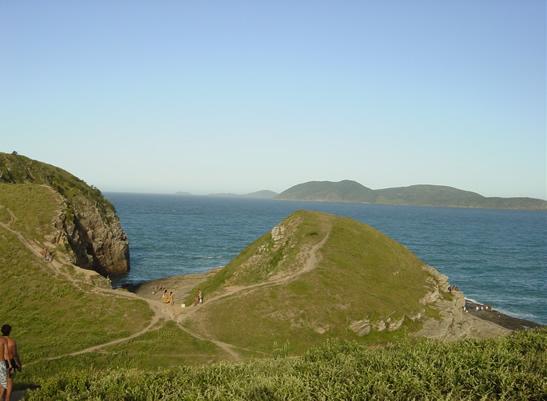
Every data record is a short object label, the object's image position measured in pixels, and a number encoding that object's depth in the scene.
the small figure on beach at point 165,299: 61.59
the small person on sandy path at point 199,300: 58.50
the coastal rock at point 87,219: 94.50
